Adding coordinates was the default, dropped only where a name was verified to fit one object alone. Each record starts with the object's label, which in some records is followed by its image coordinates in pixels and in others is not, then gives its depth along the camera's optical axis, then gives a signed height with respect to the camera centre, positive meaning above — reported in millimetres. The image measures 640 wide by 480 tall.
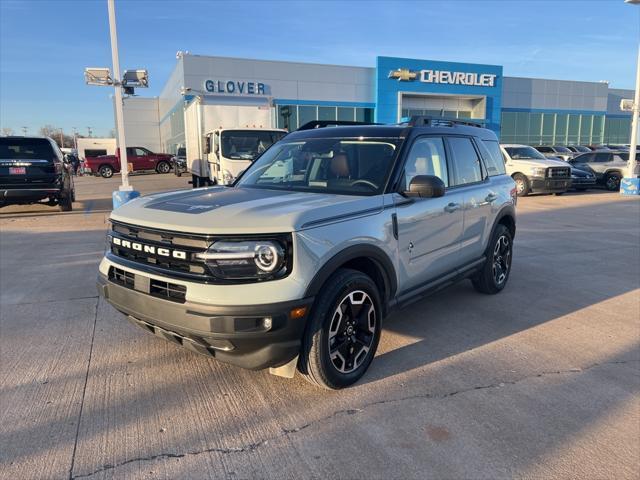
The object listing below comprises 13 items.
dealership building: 33656 +5281
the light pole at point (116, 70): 11273 +2125
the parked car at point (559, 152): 25748 +585
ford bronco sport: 2871 -581
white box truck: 12523 +681
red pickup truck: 33062 -79
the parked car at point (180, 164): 32128 -137
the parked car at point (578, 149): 29809 +833
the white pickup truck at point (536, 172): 17344 -353
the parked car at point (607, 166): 19984 -150
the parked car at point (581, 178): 19297 -617
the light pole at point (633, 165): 18031 -99
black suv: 11078 -208
